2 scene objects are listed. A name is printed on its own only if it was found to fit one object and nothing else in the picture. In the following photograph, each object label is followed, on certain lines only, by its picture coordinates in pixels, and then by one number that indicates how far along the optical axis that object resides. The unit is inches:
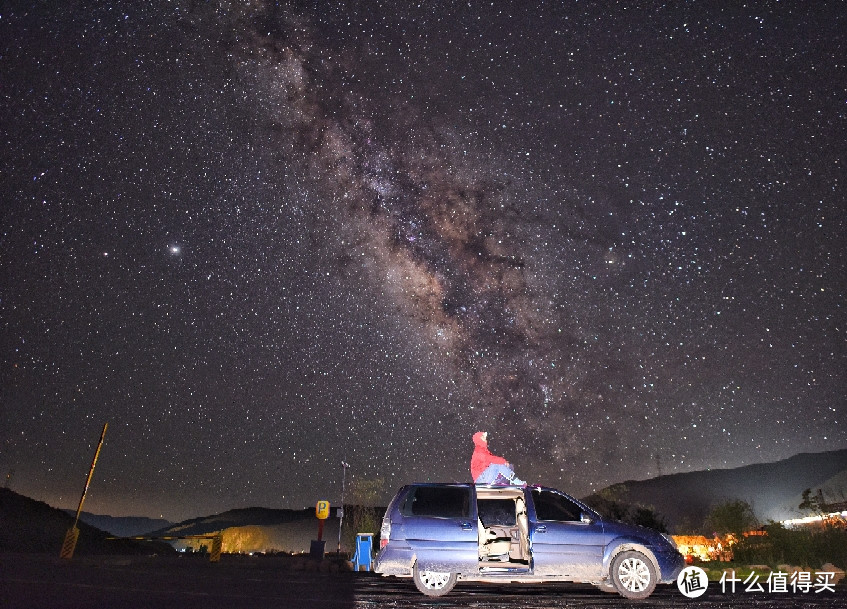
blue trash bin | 674.2
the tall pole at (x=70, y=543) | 844.0
